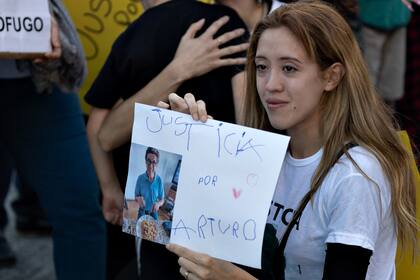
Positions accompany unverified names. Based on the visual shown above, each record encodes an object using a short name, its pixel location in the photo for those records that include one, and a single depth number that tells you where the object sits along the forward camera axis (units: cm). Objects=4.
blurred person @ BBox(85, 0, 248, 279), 240
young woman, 177
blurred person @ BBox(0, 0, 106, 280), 278
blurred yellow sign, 304
